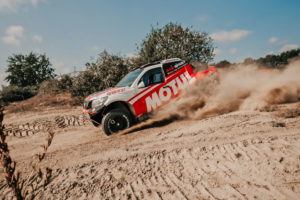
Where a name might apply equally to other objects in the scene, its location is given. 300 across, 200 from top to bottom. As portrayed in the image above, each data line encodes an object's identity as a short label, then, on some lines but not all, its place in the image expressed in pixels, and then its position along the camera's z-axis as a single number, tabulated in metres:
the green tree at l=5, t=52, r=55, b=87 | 29.05
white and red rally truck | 4.79
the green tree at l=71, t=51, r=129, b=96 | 12.49
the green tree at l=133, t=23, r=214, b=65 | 15.55
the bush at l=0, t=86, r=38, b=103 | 16.37
